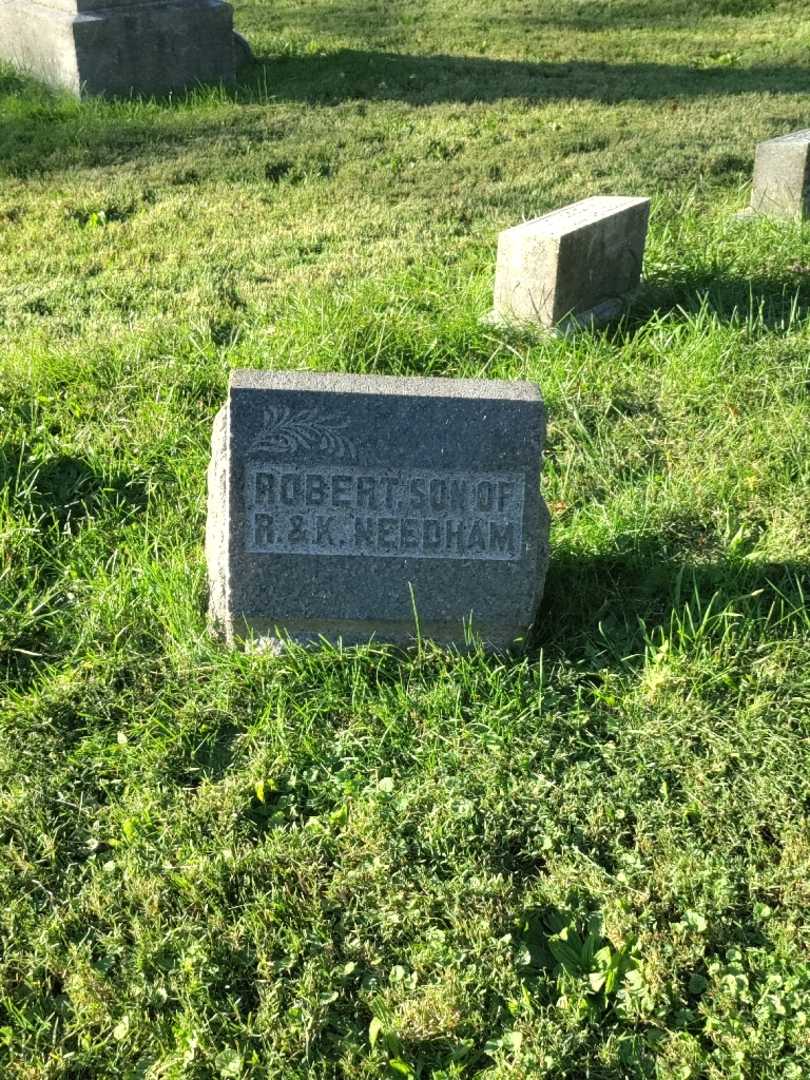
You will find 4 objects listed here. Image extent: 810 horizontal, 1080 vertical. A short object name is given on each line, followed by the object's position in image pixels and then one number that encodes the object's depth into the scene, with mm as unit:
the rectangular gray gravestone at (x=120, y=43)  8141
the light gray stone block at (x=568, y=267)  5035
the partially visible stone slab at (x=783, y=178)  6363
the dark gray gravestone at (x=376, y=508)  3021
